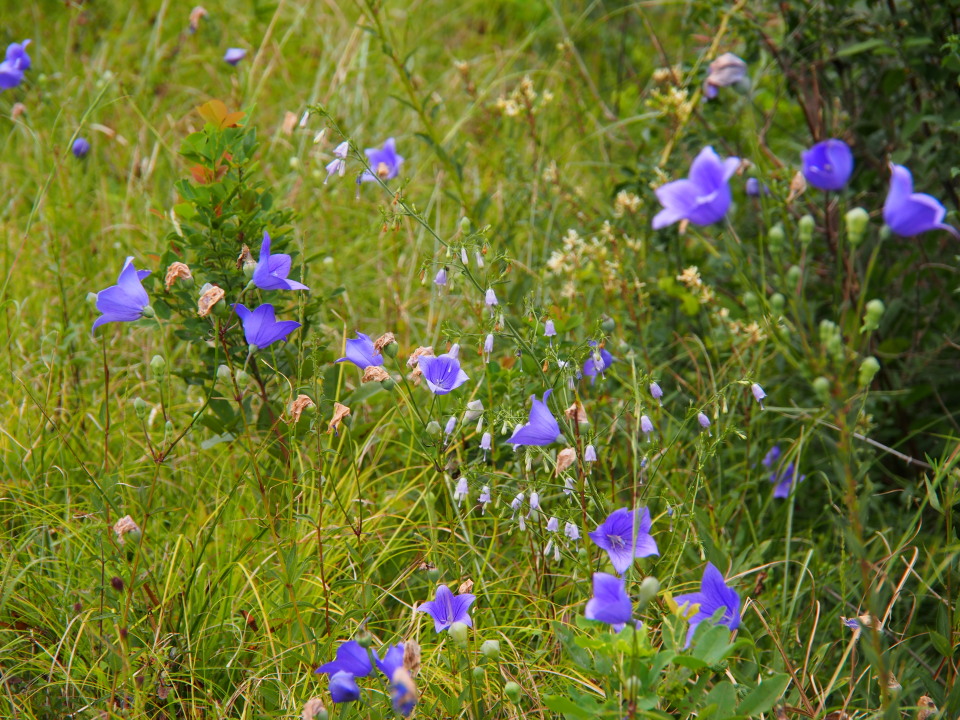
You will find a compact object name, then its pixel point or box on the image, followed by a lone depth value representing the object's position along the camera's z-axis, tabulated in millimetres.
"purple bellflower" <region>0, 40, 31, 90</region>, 3230
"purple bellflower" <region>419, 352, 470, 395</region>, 2683
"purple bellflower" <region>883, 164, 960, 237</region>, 2442
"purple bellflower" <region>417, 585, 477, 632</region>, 2638
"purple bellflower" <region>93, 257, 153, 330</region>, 2726
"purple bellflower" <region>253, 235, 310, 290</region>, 2740
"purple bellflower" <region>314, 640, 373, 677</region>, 2560
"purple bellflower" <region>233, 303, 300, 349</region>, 2745
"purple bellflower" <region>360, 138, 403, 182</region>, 3261
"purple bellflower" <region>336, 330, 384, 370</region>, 2720
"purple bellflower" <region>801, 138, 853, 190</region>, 2460
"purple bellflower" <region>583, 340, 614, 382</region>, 2678
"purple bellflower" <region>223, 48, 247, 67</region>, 3571
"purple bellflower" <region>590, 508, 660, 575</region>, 2635
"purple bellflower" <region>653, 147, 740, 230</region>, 2476
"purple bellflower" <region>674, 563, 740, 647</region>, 2582
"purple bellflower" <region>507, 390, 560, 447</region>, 2646
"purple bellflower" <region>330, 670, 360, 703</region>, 2536
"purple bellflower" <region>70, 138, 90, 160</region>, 3323
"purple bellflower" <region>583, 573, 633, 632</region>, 2514
